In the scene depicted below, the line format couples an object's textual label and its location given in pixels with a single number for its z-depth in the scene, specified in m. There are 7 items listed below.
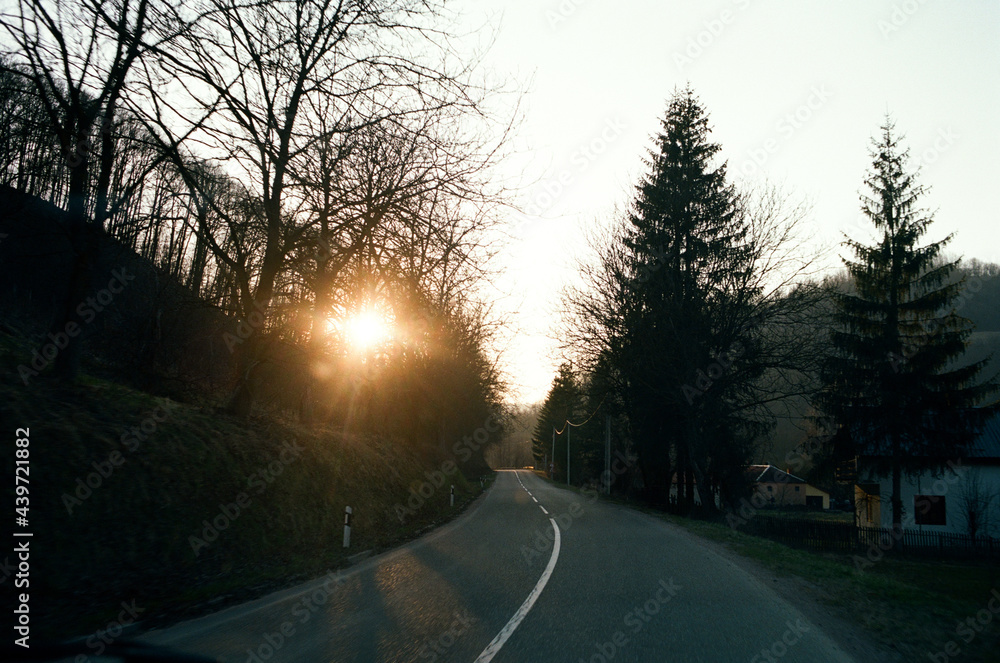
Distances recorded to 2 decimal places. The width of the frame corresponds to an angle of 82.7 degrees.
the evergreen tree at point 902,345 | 25.58
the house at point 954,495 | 28.48
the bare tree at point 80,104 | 8.41
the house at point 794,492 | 78.12
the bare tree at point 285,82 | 9.35
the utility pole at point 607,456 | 39.19
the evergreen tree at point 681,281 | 22.88
